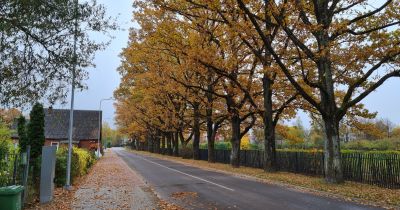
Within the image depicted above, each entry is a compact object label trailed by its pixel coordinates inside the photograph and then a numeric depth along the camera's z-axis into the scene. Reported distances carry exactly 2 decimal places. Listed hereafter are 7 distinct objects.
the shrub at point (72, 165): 17.52
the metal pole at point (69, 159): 16.86
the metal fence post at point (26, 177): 11.66
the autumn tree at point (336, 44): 17.67
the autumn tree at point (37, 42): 9.26
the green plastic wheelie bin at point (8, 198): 9.12
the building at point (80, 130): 60.12
